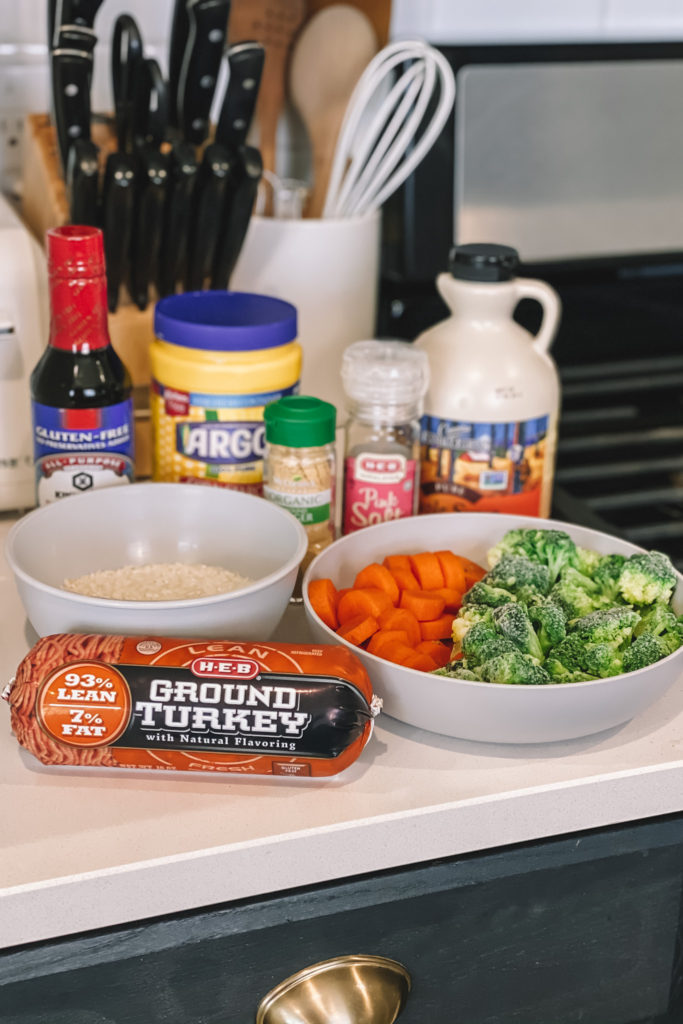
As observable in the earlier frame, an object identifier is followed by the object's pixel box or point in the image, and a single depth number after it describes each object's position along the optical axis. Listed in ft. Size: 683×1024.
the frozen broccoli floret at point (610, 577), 2.62
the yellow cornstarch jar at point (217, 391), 2.93
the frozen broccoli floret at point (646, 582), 2.55
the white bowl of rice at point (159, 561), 2.39
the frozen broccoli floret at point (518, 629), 2.39
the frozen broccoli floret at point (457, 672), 2.33
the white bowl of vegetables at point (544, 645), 2.28
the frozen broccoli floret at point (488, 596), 2.54
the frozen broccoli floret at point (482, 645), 2.35
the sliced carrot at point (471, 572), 2.75
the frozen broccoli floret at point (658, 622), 2.47
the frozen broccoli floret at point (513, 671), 2.28
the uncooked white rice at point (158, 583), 2.64
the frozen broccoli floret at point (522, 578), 2.60
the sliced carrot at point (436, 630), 2.60
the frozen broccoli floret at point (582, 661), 2.35
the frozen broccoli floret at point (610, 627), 2.41
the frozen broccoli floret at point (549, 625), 2.47
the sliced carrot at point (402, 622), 2.53
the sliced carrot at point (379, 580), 2.64
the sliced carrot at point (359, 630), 2.48
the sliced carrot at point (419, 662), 2.43
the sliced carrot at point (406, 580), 2.68
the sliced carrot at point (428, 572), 2.70
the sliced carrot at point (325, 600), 2.53
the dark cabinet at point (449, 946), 2.15
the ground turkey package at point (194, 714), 2.19
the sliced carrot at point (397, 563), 2.73
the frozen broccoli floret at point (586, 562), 2.70
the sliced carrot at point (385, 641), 2.46
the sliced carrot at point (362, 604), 2.55
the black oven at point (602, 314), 3.86
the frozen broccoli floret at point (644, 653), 2.36
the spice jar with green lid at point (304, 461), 2.79
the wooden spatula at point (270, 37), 4.14
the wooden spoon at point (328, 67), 4.11
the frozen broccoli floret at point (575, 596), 2.59
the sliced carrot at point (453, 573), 2.71
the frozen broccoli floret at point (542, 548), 2.68
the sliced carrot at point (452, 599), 2.68
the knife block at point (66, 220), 3.43
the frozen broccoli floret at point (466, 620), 2.46
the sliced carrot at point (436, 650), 2.53
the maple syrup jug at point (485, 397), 3.01
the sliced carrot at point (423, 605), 2.61
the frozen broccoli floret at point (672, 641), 2.42
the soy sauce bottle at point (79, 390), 2.75
